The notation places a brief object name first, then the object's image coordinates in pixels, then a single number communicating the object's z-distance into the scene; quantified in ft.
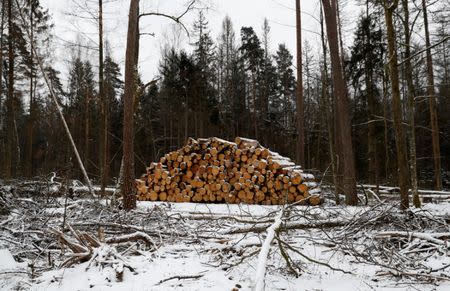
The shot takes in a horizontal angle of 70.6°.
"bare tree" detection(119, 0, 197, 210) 22.09
